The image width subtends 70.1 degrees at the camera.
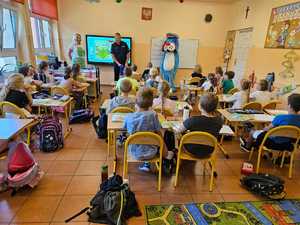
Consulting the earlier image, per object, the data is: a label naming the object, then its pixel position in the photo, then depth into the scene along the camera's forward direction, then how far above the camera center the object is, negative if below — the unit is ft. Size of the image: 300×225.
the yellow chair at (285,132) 7.50 -2.53
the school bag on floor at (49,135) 9.59 -3.80
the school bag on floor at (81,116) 13.35 -4.07
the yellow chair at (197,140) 6.61 -2.60
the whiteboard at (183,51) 23.80 +0.23
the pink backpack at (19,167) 6.77 -3.77
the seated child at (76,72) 14.43 -1.54
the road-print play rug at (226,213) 6.13 -4.58
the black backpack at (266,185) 7.18 -4.20
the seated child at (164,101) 9.39 -2.09
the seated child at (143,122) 6.83 -2.19
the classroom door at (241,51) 19.34 +0.49
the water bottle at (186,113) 8.03 -2.14
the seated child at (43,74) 13.89 -1.72
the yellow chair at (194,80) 17.56 -2.11
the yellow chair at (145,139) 6.42 -2.58
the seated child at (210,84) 15.02 -2.00
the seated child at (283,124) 7.78 -2.32
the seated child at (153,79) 13.75 -1.73
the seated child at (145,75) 17.21 -1.85
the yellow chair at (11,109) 8.63 -2.49
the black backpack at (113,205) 5.91 -4.22
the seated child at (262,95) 11.67 -1.97
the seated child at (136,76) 16.00 -1.84
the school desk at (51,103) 10.01 -2.54
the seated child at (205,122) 6.86 -2.10
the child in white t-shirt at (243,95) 11.28 -1.96
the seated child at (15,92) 8.98 -1.88
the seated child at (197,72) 18.43 -1.48
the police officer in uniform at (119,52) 20.26 -0.15
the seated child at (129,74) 13.60 -1.42
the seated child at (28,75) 12.14 -1.62
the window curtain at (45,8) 16.21 +3.17
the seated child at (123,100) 9.10 -2.04
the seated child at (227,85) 15.38 -2.02
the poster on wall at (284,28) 13.50 +2.00
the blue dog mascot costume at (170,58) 22.76 -0.53
